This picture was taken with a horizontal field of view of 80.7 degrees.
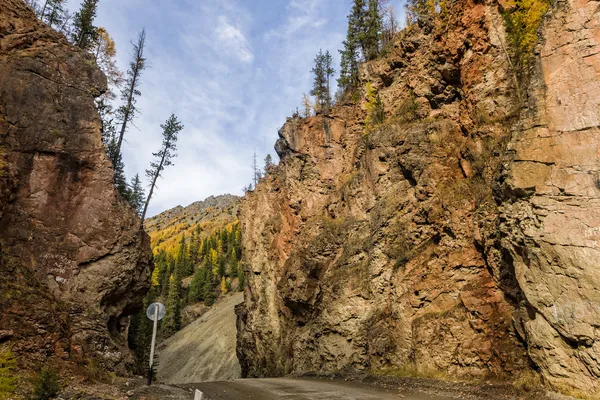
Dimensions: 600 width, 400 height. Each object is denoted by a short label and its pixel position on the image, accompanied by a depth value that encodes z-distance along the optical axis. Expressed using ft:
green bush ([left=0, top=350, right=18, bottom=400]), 27.96
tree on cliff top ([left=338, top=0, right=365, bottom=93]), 139.13
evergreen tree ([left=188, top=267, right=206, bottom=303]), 279.69
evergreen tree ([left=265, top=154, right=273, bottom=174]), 282.36
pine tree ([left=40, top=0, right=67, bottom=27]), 106.32
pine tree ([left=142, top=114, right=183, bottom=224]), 116.35
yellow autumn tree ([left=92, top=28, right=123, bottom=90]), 90.99
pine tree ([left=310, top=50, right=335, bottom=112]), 164.45
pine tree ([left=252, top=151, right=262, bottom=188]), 289.80
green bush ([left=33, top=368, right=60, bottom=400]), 28.19
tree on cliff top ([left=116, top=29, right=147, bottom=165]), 95.14
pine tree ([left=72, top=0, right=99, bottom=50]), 95.86
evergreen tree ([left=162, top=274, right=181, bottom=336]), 236.84
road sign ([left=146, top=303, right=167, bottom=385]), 38.21
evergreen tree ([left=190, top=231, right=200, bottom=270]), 378.20
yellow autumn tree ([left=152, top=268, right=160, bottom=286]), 312.09
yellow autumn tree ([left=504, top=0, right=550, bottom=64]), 57.67
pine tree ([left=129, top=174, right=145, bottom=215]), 146.69
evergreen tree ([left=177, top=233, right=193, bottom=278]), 337.31
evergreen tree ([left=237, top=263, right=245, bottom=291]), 282.85
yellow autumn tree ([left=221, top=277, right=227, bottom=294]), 293.23
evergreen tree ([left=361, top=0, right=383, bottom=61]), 130.52
